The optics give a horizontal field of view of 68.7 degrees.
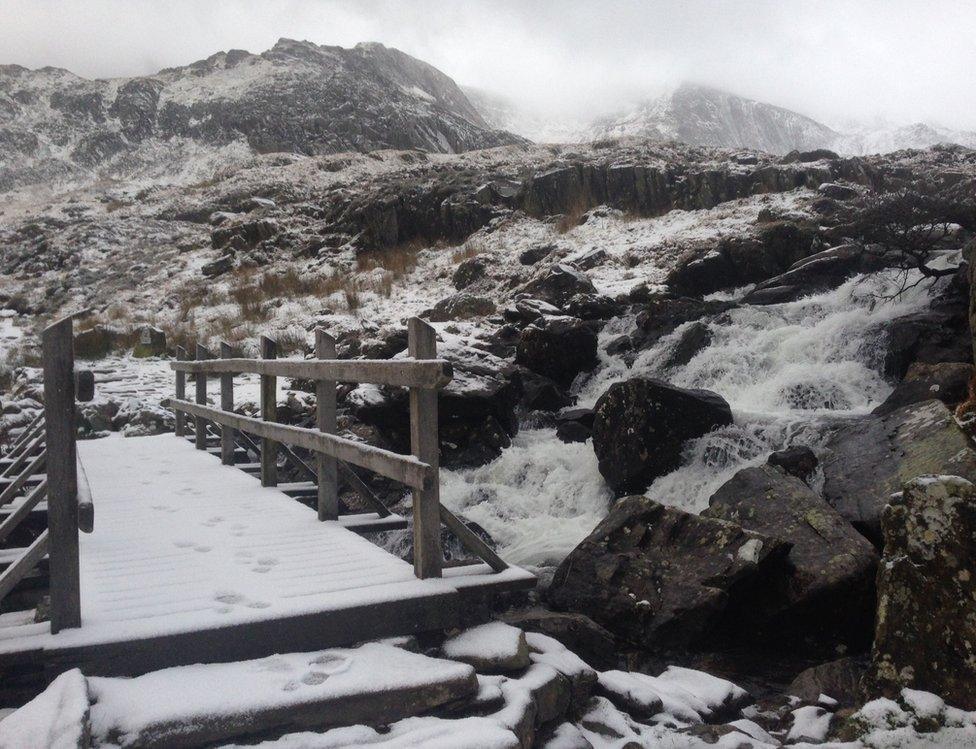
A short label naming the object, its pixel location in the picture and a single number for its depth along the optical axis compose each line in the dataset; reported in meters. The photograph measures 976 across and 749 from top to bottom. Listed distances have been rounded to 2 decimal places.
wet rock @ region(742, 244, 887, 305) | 13.28
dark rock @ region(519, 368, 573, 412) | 11.66
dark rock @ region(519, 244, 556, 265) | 20.03
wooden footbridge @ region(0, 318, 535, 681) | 3.01
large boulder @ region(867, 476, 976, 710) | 3.10
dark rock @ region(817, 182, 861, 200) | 18.88
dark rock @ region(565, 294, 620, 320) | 14.46
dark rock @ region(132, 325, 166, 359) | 15.83
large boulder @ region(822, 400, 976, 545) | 5.73
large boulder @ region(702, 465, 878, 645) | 5.20
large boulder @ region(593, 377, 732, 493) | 8.48
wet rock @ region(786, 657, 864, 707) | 4.38
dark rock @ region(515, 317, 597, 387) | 12.42
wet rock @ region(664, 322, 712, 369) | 11.79
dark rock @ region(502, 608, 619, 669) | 4.48
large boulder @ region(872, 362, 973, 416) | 7.80
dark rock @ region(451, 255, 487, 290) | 19.59
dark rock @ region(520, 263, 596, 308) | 15.37
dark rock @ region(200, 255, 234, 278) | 23.70
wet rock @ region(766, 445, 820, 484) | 7.21
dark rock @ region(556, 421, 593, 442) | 10.26
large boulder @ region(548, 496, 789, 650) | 5.11
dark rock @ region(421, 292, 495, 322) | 16.34
